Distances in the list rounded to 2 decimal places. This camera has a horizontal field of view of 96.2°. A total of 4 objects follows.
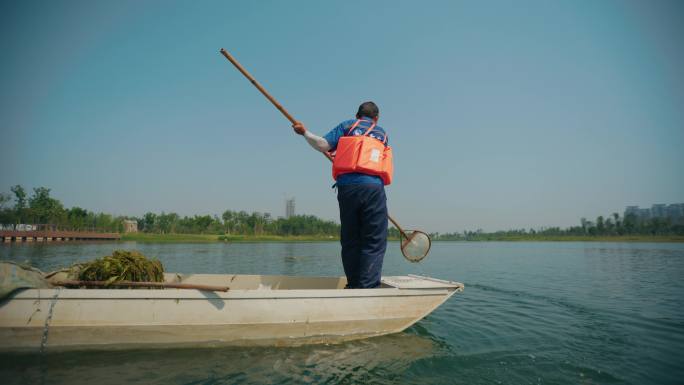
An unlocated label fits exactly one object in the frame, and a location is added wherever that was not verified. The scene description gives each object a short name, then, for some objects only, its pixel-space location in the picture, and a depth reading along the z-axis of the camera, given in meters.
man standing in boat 4.14
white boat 3.25
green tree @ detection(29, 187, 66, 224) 56.57
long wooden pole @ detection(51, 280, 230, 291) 3.56
